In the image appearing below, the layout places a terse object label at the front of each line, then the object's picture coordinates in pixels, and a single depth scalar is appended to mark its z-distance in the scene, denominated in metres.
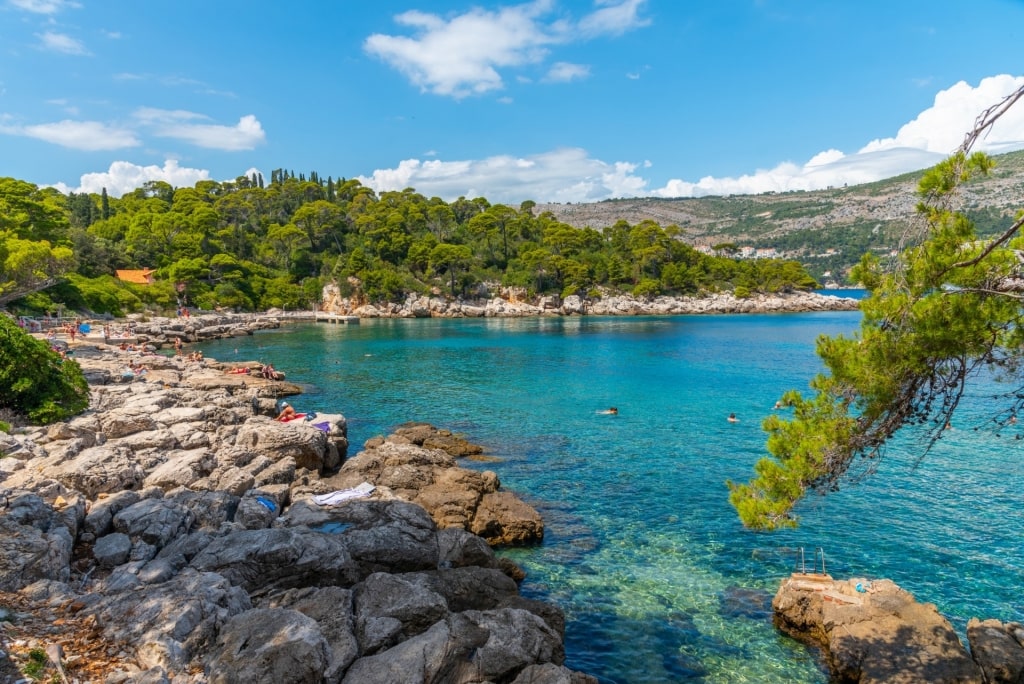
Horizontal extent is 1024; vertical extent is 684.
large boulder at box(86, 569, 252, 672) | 6.91
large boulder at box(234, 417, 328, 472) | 16.53
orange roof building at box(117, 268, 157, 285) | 74.06
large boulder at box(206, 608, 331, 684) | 6.41
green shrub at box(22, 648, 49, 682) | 6.25
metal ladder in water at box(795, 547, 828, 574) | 11.81
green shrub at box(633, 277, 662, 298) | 103.81
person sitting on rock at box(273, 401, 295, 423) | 22.67
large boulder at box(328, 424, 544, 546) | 14.10
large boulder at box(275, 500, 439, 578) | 10.52
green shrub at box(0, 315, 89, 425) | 17.28
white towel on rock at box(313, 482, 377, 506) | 13.34
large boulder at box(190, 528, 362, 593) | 9.00
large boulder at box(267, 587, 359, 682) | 6.97
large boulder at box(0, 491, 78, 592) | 8.44
